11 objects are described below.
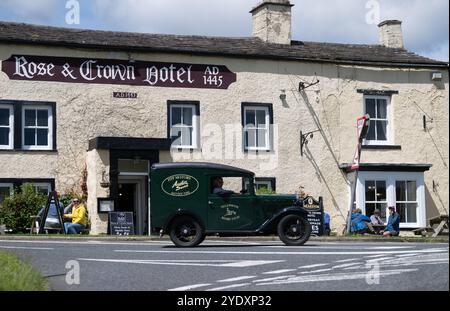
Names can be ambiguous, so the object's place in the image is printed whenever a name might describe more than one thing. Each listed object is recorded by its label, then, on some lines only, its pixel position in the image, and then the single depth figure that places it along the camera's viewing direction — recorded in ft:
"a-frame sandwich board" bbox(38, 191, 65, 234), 77.51
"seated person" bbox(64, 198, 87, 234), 80.48
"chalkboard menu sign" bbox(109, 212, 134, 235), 84.12
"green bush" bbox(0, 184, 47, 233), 82.74
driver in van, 59.62
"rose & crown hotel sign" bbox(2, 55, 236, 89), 87.56
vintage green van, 59.00
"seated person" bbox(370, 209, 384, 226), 90.17
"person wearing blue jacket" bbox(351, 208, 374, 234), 87.54
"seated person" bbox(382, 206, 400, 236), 86.99
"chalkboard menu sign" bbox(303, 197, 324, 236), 82.95
